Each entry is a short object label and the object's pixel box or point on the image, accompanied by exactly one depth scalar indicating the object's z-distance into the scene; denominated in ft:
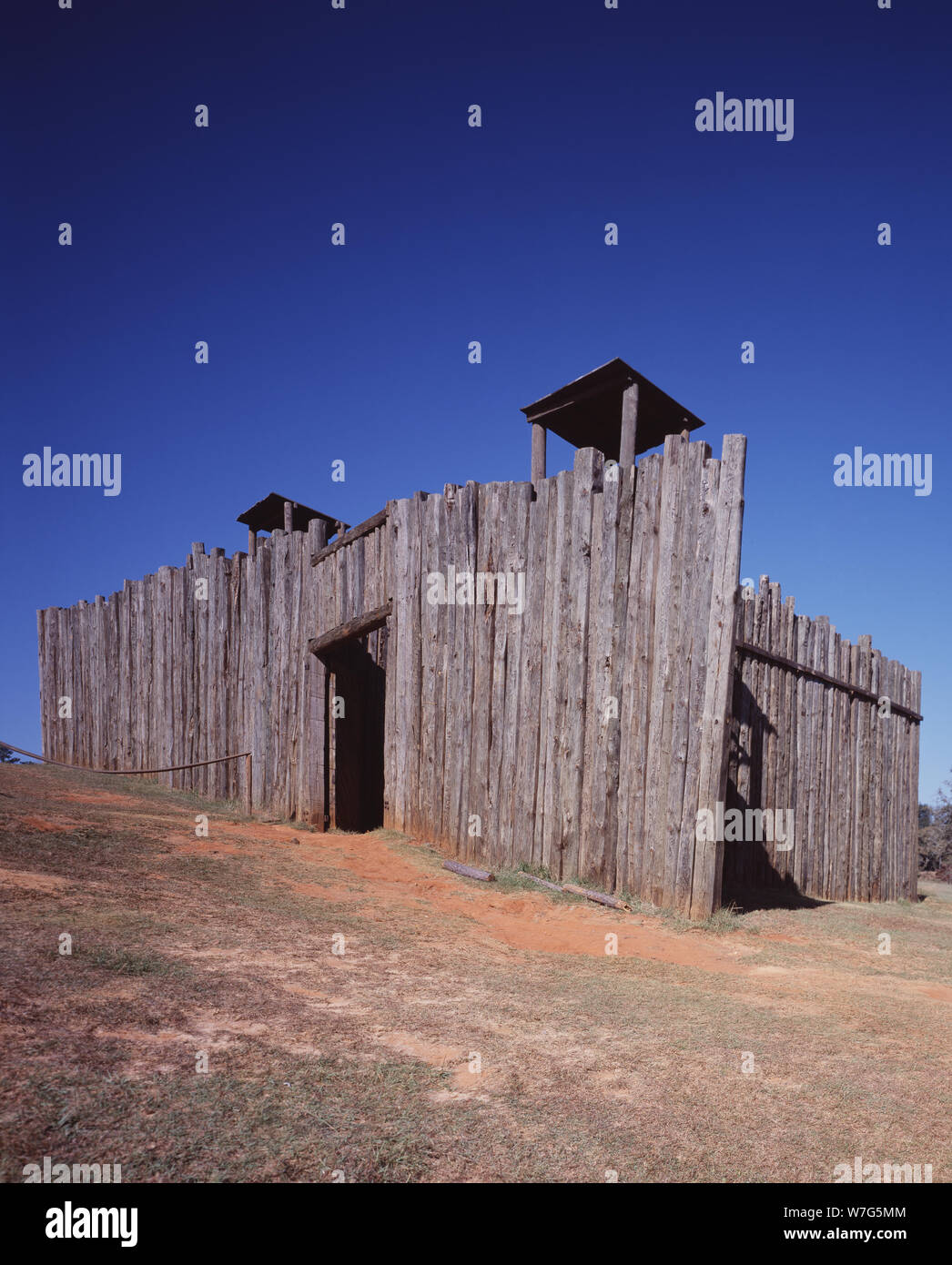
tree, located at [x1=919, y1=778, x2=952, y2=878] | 61.21
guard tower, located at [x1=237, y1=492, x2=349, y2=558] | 43.80
